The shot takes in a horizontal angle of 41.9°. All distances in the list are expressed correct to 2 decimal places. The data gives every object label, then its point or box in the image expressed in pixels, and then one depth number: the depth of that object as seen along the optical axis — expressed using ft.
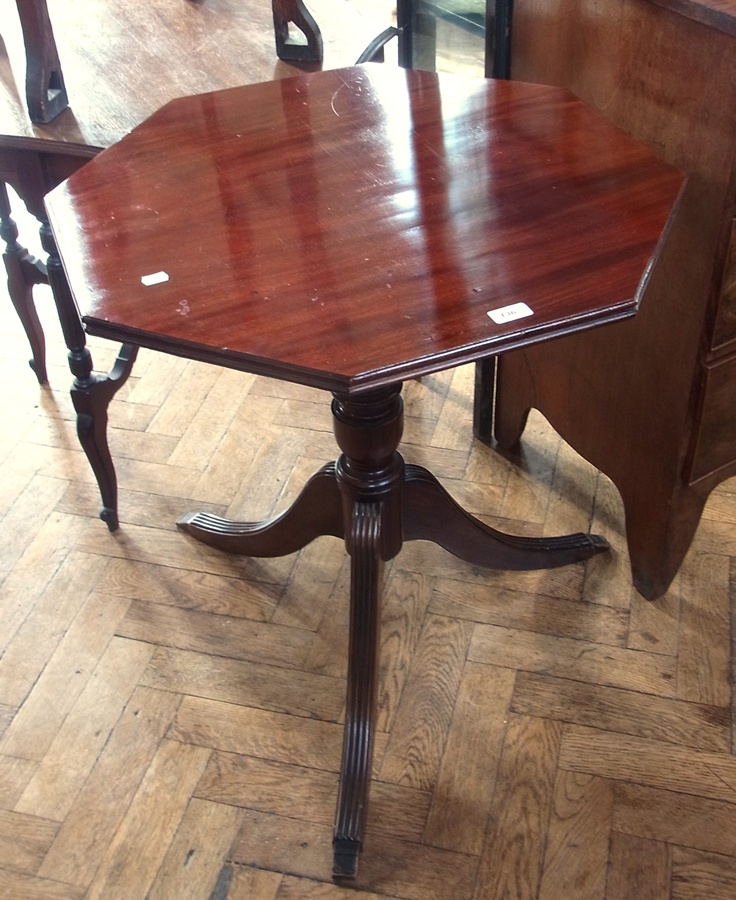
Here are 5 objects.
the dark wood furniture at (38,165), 5.32
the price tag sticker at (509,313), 3.48
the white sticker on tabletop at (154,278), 3.79
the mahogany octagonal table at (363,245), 3.52
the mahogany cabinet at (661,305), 4.37
